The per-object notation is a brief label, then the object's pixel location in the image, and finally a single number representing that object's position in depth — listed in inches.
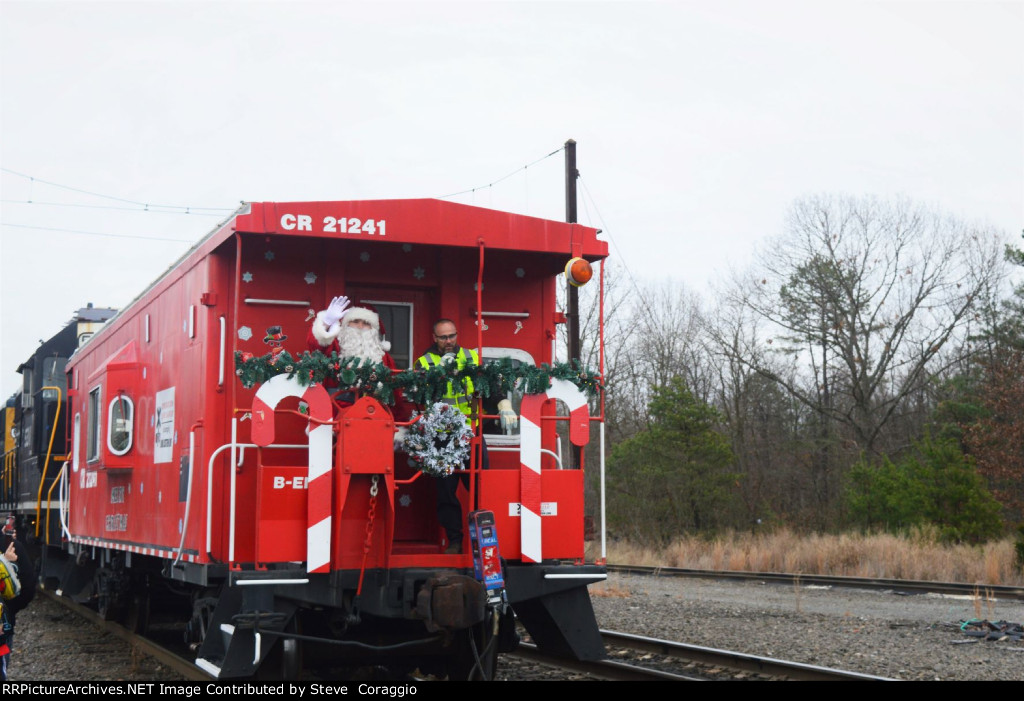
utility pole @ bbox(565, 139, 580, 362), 774.9
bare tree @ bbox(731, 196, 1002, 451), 1346.0
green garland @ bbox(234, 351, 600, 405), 251.4
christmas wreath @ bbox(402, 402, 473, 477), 256.5
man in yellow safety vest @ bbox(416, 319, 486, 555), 268.7
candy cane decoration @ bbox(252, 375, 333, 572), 249.1
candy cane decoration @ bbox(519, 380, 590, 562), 272.8
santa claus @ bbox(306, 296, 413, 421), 269.7
